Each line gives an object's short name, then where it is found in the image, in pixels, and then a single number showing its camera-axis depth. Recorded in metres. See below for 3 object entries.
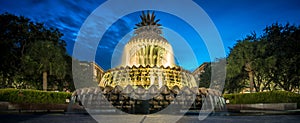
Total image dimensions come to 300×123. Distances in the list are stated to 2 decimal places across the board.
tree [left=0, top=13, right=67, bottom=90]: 22.38
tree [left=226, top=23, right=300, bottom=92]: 23.11
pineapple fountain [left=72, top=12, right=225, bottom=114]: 10.88
